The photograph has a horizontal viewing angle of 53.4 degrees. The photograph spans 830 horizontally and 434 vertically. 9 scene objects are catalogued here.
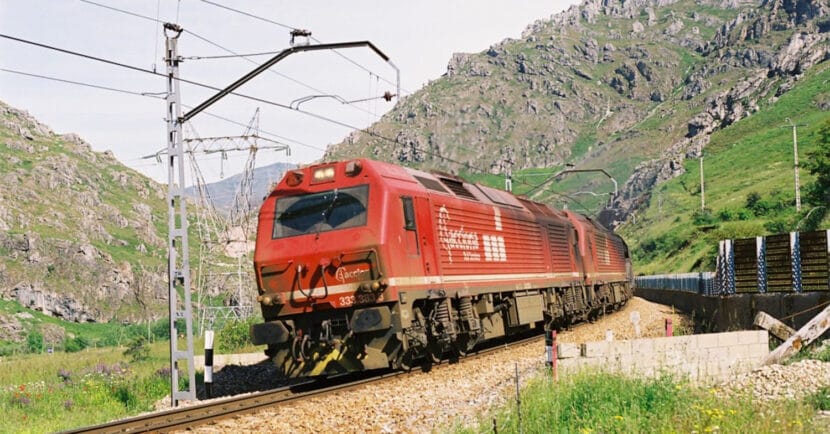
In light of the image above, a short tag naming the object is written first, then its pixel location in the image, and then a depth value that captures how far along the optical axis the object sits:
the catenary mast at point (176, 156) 17.70
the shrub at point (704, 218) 89.66
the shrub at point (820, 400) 13.43
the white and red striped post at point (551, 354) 15.21
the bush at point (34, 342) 68.55
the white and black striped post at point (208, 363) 18.28
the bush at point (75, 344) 67.31
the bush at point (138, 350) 29.92
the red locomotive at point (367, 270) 16.64
